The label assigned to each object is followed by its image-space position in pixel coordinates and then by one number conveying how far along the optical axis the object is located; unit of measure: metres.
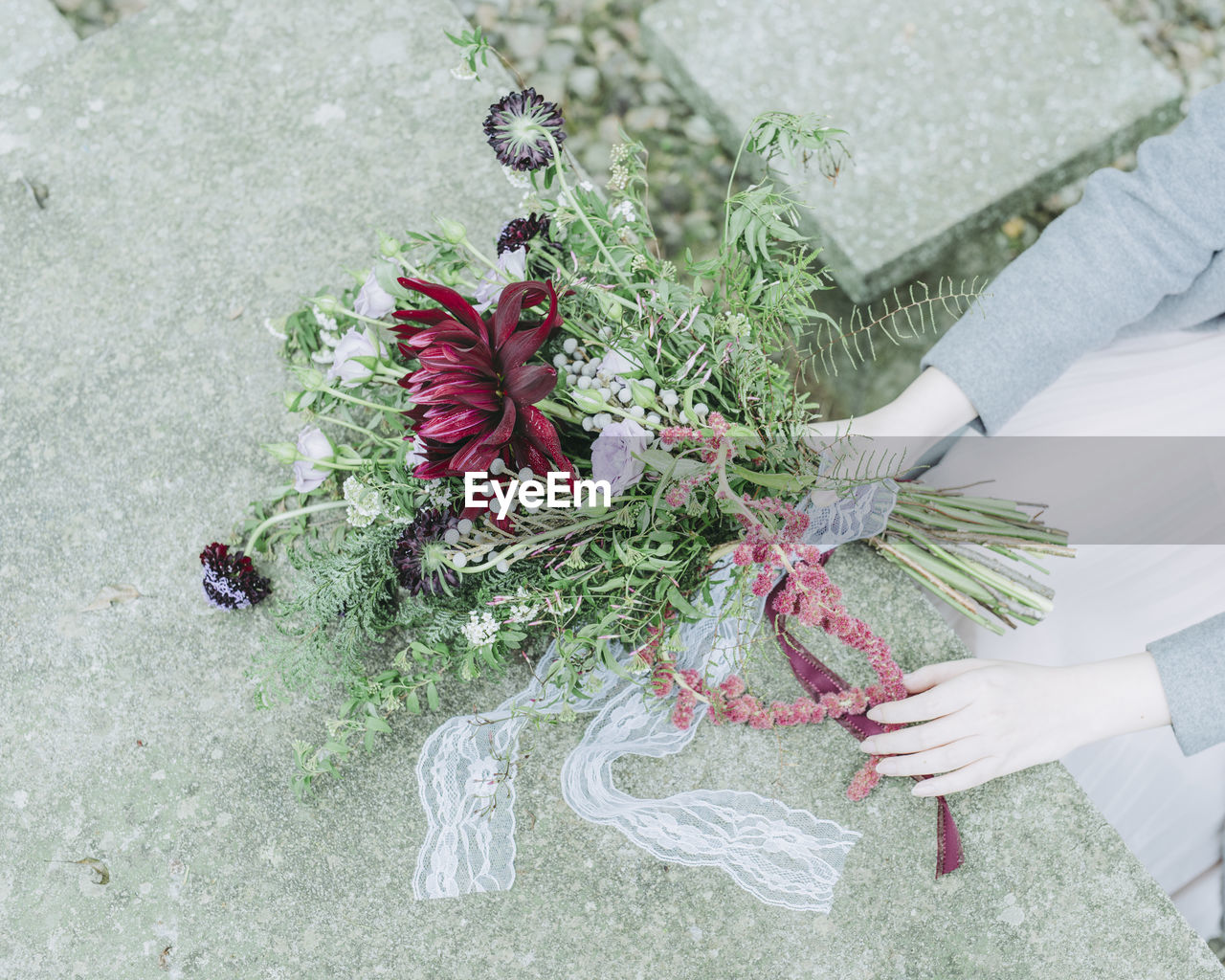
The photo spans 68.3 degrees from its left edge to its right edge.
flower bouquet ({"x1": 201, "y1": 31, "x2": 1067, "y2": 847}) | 0.96
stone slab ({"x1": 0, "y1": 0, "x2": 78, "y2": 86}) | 1.79
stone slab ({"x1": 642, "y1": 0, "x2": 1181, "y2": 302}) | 2.25
